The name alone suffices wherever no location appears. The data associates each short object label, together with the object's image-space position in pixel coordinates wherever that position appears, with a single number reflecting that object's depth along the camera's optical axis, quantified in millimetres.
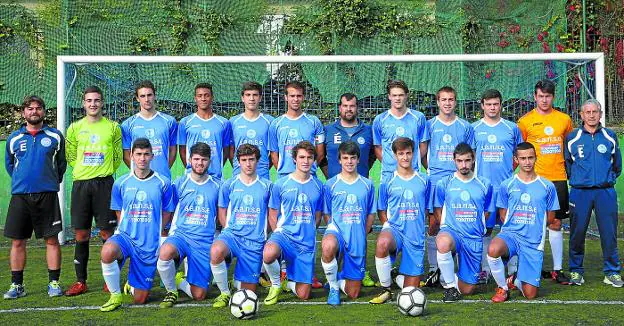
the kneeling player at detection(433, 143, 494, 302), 6293
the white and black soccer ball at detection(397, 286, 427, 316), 5562
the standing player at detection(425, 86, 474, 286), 7004
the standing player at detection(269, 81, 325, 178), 7133
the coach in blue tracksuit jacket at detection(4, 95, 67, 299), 6539
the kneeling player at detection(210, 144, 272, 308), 6262
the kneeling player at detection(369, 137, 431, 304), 6363
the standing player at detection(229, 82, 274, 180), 7180
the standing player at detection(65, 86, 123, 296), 6734
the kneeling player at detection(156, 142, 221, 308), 6230
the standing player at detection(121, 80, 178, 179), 7031
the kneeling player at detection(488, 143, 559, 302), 6254
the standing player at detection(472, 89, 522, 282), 7043
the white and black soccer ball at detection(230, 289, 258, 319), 5527
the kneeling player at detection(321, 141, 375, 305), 6285
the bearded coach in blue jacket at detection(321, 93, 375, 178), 7168
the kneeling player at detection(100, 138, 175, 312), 6164
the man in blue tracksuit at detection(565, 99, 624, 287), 6719
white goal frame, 8656
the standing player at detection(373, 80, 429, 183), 7090
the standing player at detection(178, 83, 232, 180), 7152
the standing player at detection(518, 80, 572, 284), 7070
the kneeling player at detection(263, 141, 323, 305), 6250
